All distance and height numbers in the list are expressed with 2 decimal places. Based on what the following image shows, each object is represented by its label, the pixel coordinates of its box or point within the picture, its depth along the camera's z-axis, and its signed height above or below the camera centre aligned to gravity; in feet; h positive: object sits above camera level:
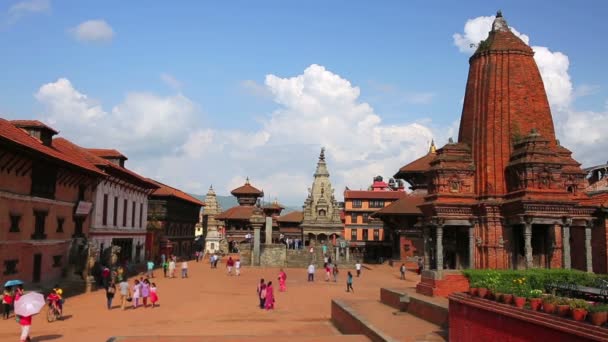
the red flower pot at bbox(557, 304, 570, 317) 32.22 -4.42
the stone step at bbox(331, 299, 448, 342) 47.65 -9.10
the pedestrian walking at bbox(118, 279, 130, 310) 70.23 -8.09
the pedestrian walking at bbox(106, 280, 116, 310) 70.45 -8.01
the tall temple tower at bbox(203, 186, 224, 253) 266.57 +5.15
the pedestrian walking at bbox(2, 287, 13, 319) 62.08 -8.67
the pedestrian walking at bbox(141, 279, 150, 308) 73.26 -8.01
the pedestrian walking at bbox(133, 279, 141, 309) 73.31 -8.55
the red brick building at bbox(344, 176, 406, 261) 232.32 +9.23
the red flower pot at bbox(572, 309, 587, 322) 30.94 -4.48
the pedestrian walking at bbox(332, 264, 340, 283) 123.22 -8.64
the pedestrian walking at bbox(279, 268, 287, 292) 96.48 -8.86
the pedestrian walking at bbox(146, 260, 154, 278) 116.82 -8.39
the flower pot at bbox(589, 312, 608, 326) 29.50 -4.44
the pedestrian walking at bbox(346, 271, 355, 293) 97.94 -9.07
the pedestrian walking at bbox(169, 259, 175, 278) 119.75 -7.60
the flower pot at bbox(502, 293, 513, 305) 38.65 -4.49
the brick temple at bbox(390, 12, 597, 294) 73.36 +8.21
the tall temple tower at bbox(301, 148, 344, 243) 234.17 +7.68
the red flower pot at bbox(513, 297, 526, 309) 37.22 -4.54
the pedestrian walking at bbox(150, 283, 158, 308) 74.10 -8.76
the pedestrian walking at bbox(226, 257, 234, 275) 135.73 -8.15
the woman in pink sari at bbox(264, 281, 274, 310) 74.74 -8.91
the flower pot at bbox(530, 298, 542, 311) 35.70 -4.45
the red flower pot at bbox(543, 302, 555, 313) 33.63 -4.47
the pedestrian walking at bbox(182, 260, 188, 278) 119.96 -8.43
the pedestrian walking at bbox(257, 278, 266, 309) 75.45 -8.51
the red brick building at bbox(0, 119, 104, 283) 75.76 +4.88
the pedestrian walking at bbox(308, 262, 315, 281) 117.80 -8.58
